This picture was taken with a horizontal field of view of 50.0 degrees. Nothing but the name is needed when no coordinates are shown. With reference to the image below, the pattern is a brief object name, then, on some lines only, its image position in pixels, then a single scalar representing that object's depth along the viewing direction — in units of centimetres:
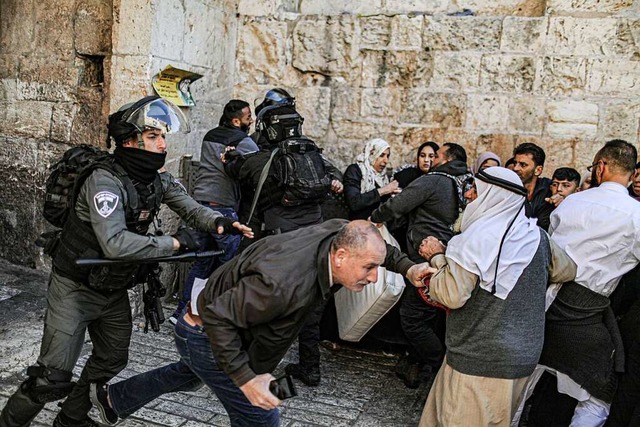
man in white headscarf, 330
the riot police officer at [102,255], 355
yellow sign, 592
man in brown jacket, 284
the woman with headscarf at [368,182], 567
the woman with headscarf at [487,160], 596
